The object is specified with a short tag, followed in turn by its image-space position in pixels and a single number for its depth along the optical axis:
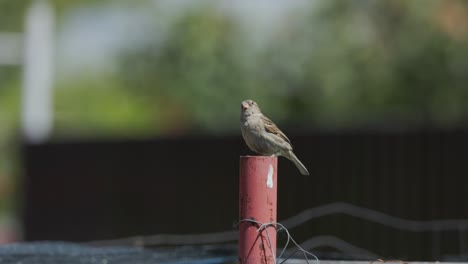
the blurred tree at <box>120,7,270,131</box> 45.97
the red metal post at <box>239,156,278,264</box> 10.48
